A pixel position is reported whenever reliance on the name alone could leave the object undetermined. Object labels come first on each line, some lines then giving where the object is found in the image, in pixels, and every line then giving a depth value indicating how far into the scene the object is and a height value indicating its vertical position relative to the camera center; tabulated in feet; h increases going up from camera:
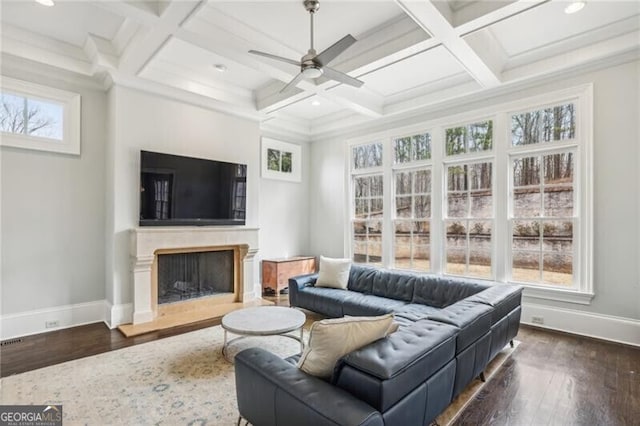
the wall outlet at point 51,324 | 12.72 -4.36
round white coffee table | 9.58 -3.41
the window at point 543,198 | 12.84 +0.72
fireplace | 13.53 -2.65
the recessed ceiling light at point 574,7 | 9.51 +6.29
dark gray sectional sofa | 4.78 -2.77
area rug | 7.29 -4.56
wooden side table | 18.52 -3.35
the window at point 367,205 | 19.19 +0.61
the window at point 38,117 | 12.06 +3.89
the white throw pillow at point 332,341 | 5.51 -2.21
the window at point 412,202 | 17.06 +0.70
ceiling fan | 8.45 +4.46
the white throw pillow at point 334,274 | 14.69 -2.72
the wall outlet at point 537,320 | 13.14 -4.33
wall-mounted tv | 14.02 +1.15
